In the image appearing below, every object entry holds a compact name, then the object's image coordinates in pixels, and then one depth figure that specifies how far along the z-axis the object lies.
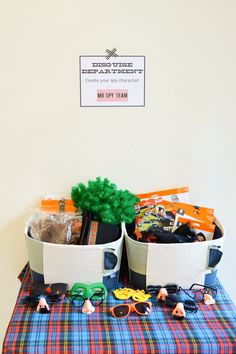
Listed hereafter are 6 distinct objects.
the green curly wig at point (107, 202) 1.16
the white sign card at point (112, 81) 1.22
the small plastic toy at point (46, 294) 1.02
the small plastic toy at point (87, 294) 1.04
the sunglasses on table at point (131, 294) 1.06
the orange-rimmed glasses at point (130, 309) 0.99
